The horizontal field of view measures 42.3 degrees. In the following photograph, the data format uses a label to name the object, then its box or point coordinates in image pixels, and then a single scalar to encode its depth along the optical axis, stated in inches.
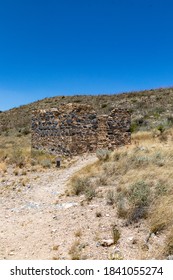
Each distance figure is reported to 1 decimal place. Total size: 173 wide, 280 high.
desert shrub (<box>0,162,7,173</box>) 363.5
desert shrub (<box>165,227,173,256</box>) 135.7
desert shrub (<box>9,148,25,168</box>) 390.5
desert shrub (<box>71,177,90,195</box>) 245.2
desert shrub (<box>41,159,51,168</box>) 379.6
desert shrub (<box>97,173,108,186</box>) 252.7
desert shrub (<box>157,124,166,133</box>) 537.1
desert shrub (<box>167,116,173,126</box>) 620.0
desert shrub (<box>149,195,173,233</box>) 157.2
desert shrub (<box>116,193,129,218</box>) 182.3
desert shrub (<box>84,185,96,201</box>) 223.8
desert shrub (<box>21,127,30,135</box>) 837.0
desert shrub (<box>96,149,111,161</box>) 338.7
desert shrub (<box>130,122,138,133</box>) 645.0
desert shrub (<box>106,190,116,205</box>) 207.6
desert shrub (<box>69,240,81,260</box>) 143.2
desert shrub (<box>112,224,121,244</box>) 156.5
